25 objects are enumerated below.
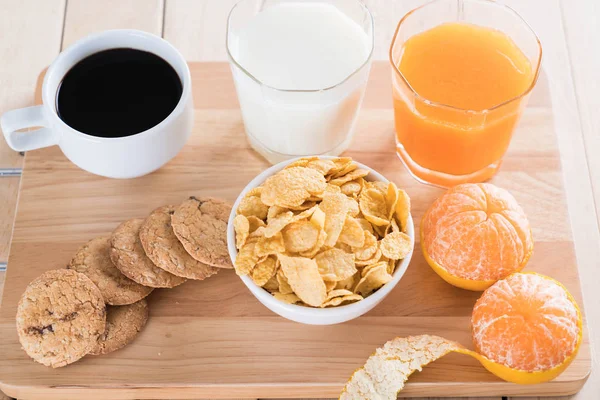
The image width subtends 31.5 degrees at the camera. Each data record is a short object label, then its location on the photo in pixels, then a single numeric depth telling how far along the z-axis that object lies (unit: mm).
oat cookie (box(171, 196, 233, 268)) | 595
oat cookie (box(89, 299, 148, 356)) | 585
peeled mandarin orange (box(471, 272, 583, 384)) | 552
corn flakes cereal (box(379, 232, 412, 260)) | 560
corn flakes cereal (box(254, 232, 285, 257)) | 554
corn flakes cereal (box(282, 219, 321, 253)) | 556
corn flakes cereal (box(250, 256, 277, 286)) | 556
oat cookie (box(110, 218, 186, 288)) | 591
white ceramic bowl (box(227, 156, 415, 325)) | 555
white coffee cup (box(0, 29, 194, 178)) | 605
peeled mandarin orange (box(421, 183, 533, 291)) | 576
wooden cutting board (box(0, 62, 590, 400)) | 585
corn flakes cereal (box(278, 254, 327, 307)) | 544
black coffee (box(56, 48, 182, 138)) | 613
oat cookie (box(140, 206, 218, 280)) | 592
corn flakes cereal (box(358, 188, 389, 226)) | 574
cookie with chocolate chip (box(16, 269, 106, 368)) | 573
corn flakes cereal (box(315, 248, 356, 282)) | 549
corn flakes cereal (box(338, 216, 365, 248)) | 560
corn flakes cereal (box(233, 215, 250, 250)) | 561
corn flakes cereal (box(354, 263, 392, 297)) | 553
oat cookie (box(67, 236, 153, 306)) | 591
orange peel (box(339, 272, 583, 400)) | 561
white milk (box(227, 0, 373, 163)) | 600
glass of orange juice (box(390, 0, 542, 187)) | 599
